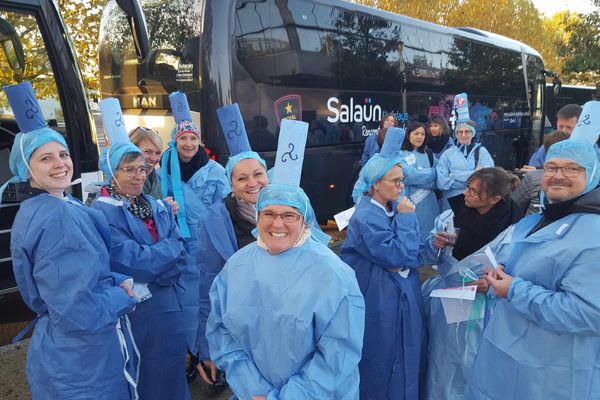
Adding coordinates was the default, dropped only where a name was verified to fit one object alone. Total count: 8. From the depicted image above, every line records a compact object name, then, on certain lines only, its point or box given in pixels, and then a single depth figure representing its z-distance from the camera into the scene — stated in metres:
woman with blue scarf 3.58
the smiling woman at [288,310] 1.72
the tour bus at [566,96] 14.10
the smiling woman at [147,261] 2.50
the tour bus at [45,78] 3.68
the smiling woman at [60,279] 1.96
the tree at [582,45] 17.22
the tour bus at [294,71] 5.65
